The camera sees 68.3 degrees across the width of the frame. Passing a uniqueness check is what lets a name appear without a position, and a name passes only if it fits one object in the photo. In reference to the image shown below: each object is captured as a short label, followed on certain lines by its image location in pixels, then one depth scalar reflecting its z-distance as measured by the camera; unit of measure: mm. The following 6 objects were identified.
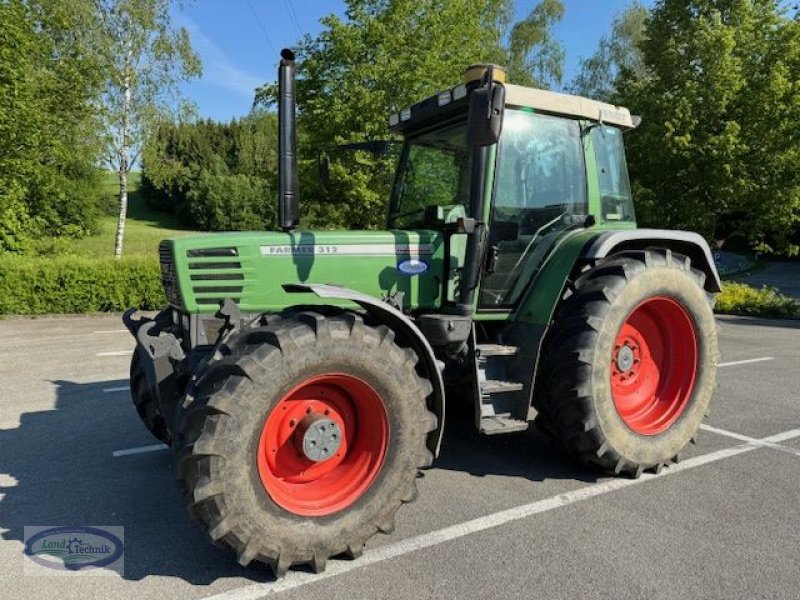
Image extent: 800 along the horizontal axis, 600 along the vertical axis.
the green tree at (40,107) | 12758
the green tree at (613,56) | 30422
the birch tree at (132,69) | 17984
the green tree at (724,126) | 17141
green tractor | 2748
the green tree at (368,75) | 14672
